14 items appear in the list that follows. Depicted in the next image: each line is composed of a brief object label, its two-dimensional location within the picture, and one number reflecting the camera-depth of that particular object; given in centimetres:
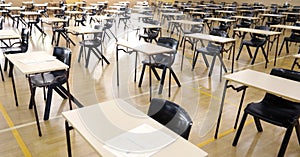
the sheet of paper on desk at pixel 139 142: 153
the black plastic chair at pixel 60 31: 692
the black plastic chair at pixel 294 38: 671
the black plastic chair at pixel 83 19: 936
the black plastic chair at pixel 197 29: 747
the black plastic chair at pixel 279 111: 254
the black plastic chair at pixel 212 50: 510
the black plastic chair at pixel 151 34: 659
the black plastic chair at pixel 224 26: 773
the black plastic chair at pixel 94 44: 547
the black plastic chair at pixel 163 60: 425
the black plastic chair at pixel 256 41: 596
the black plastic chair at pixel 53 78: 323
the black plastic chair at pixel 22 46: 477
